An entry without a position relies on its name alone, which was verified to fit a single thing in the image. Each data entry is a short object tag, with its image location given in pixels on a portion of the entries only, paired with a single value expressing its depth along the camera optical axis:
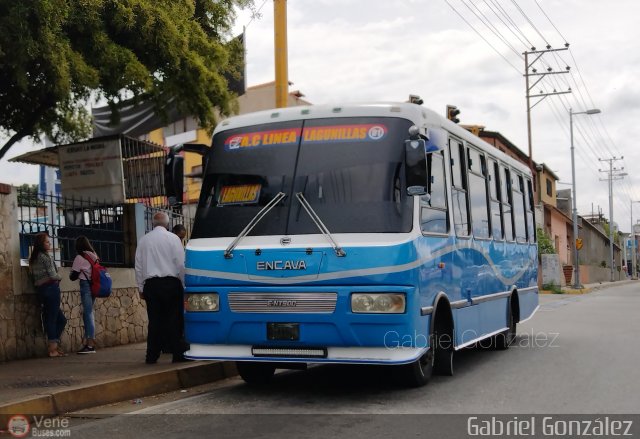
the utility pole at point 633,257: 93.70
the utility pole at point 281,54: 11.56
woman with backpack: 10.95
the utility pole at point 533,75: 41.72
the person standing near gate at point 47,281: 10.38
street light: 41.85
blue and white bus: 7.06
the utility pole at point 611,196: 67.80
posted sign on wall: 13.34
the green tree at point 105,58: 9.83
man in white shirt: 9.12
